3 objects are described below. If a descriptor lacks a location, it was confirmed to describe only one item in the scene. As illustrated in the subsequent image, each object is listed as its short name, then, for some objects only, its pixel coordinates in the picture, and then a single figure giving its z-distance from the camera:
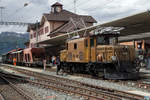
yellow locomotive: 13.98
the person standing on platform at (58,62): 19.25
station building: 45.05
